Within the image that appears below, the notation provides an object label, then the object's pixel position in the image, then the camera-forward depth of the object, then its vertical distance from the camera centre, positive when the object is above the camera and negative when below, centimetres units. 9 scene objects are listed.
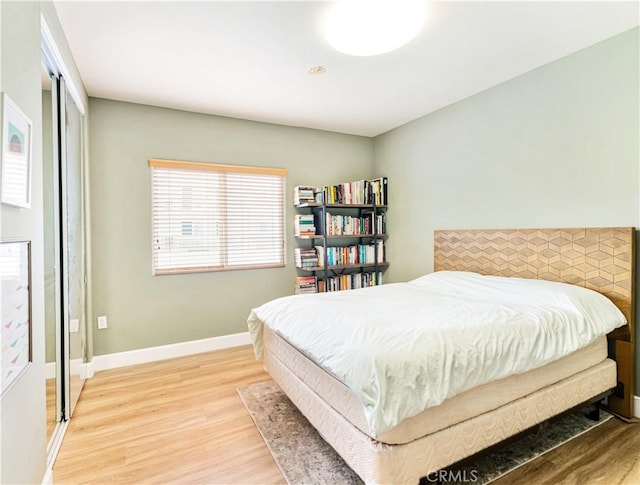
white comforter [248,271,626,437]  131 -49
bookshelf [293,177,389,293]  375 +6
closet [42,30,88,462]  181 -1
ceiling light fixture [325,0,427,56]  175 +125
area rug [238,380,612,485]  161 -118
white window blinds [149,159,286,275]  323 +28
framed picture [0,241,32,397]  109 -24
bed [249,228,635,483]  132 -72
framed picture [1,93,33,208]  110 +33
